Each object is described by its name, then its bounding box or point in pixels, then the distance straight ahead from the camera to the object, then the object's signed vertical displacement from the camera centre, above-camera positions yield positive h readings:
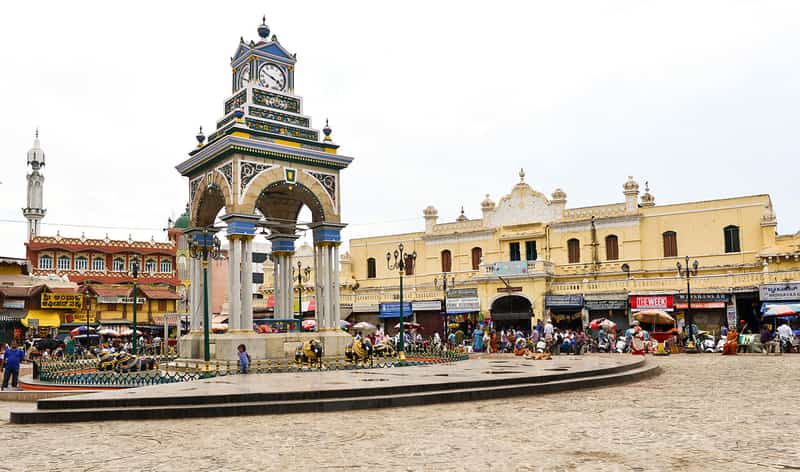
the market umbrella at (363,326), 35.22 -0.65
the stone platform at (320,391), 10.95 -1.36
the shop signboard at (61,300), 42.94 +1.34
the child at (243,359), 16.57 -0.98
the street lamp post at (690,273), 27.73 +1.44
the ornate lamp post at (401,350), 20.68 -1.15
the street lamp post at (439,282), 42.84 +1.75
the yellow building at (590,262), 33.41 +2.28
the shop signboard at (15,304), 42.88 +1.18
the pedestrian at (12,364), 17.77 -0.99
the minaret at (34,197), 62.69 +11.06
